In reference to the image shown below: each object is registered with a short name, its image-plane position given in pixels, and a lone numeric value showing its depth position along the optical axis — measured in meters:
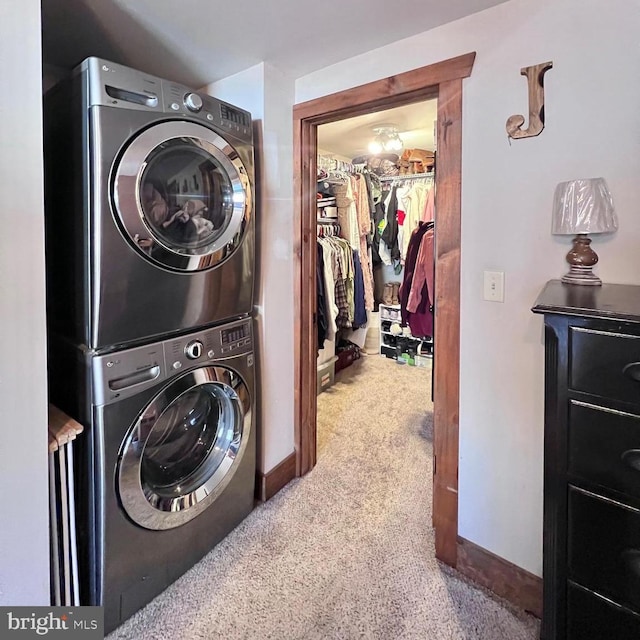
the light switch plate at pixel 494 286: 1.36
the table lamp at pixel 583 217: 1.10
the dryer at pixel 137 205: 1.16
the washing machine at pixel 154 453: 1.23
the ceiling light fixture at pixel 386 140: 3.19
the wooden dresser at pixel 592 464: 0.81
